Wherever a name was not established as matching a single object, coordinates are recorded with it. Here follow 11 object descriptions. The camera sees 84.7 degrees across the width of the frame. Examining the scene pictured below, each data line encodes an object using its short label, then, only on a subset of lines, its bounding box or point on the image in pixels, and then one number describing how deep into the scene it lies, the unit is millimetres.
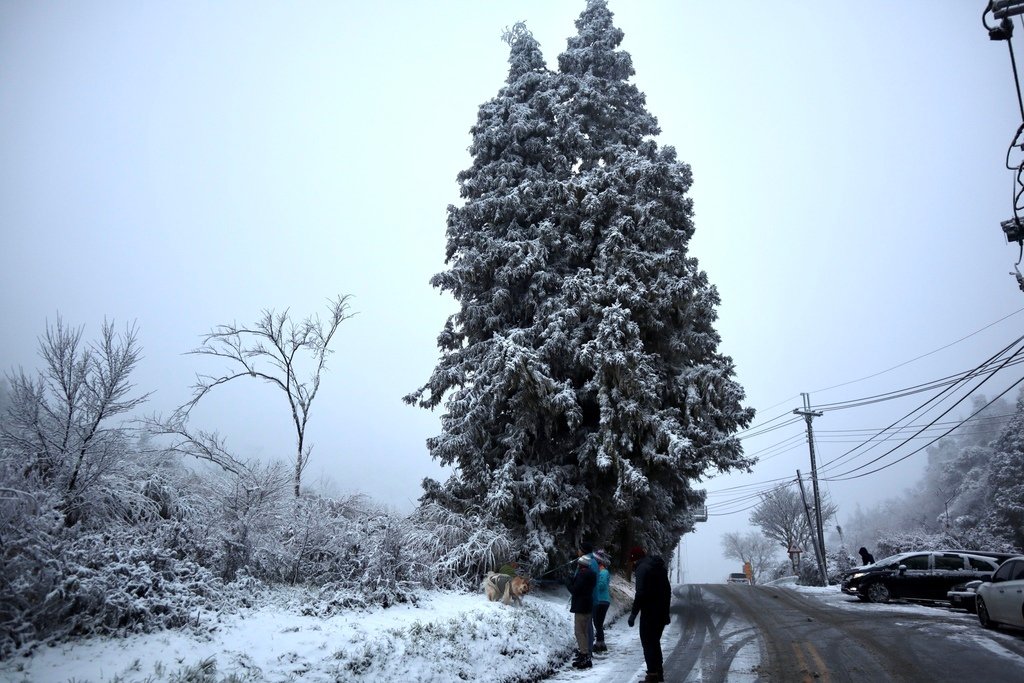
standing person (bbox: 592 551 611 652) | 10062
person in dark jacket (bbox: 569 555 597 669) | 8891
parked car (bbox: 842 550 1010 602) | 15648
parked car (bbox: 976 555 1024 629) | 9875
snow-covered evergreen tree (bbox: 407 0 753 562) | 13453
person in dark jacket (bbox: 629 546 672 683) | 7501
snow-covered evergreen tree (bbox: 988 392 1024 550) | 35406
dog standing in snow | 10664
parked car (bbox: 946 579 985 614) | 13909
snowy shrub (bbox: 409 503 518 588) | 11258
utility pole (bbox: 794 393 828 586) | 27641
